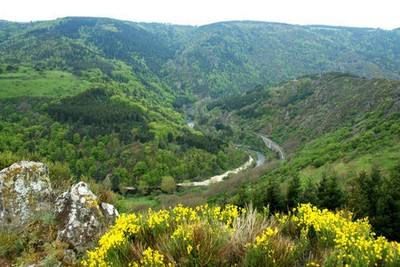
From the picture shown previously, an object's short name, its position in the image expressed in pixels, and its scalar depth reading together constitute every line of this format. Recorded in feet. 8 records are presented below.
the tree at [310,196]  100.70
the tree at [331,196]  100.12
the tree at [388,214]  79.15
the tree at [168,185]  349.61
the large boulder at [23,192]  42.37
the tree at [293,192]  99.92
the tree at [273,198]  97.50
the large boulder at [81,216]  34.96
